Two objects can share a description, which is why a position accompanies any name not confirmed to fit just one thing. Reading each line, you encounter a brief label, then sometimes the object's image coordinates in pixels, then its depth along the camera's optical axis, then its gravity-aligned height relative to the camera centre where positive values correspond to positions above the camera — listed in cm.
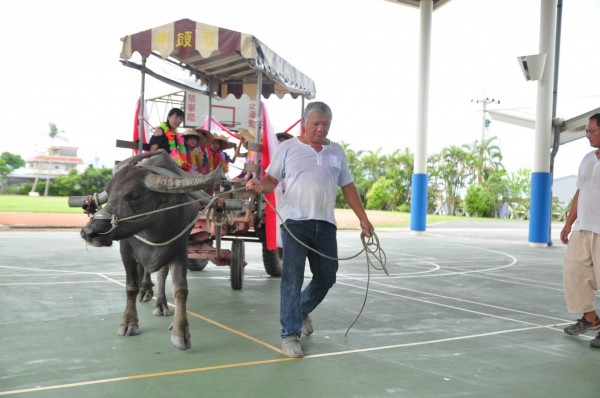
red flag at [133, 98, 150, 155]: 830 +100
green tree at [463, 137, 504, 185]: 4866 +429
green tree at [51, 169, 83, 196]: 5100 +95
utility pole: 5429 +1056
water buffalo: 466 -21
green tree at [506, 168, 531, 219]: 4544 +151
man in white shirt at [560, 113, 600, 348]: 547 -31
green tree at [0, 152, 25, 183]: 6900 +368
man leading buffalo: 470 -2
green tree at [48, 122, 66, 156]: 8181 +870
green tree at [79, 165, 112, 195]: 4894 +139
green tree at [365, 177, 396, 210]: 4934 +98
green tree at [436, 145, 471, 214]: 4894 +313
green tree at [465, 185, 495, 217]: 4578 +76
